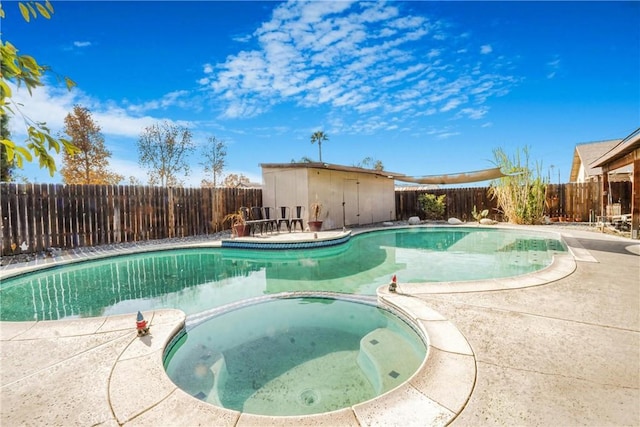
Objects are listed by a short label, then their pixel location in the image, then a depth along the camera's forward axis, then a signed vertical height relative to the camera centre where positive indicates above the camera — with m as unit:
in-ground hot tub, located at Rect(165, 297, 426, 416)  2.29 -1.48
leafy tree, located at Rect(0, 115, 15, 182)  13.52 +2.06
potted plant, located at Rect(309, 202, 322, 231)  10.60 -0.32
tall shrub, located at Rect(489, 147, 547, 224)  12.27 +0.63
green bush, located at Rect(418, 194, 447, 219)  15.48 -0.03
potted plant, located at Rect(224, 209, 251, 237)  9.39 -0.61
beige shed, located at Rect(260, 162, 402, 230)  11.22 +0.76
